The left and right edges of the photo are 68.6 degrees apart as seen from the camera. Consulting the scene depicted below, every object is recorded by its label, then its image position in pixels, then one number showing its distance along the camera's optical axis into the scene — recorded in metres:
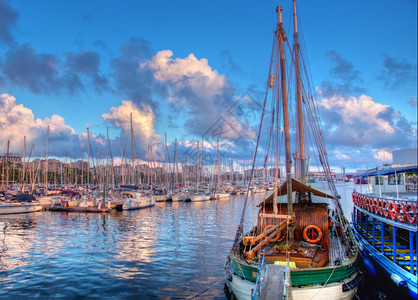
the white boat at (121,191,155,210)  69.50
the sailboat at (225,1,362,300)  13.89
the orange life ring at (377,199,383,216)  19.39
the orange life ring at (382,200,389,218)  18.31
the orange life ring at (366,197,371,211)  22.59
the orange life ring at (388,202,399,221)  16.98
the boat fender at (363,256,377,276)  20.25
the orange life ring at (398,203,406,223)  16.13
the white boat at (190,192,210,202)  94.31
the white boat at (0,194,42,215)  60.75
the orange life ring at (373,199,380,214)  20.21
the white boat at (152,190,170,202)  92.81
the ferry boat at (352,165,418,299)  15.75
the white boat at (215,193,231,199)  107.16
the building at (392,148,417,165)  33.96
